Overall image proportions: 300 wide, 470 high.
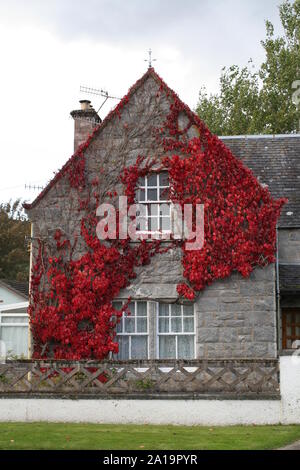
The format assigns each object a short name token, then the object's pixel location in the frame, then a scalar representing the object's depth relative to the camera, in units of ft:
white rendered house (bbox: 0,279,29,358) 86.94
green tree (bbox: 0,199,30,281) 143.23
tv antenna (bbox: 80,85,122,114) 68.46
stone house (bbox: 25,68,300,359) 56.65
